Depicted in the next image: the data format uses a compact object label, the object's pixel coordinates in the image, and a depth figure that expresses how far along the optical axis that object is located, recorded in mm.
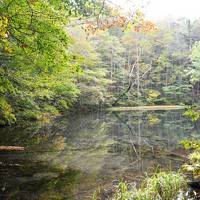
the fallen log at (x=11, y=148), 11233
